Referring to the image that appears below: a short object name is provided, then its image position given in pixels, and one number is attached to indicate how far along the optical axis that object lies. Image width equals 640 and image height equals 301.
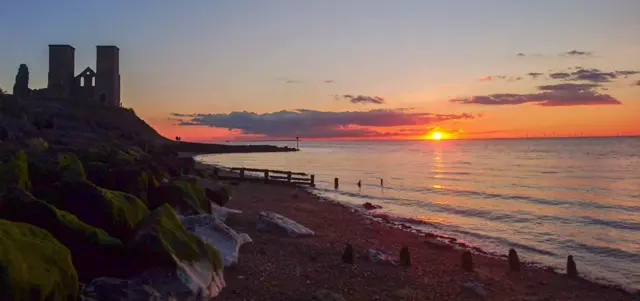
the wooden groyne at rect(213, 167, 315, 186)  36.03
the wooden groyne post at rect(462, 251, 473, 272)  13.10
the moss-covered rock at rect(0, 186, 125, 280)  6.76
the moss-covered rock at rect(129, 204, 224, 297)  6.98
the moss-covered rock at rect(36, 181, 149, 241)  7.94
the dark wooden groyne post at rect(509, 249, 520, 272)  13.78
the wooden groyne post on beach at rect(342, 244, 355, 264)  11.86
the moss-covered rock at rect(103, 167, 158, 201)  11.65
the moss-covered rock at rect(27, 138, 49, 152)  17.75
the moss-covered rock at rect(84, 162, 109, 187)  12.21
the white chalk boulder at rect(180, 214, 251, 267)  9.93
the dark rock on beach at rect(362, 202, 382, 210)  27.19
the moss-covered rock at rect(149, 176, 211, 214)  11.77
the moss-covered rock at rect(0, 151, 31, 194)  9.41
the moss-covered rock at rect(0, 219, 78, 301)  4.87
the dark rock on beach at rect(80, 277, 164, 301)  6.33
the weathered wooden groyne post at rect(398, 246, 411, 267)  12.66
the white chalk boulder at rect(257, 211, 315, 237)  14.41
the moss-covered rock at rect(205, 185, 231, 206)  16.55
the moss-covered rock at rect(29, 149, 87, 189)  11.02
